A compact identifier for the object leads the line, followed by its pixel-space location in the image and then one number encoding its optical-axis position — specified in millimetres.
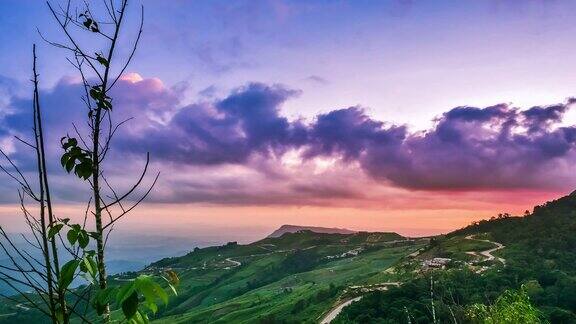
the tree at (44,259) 6723
